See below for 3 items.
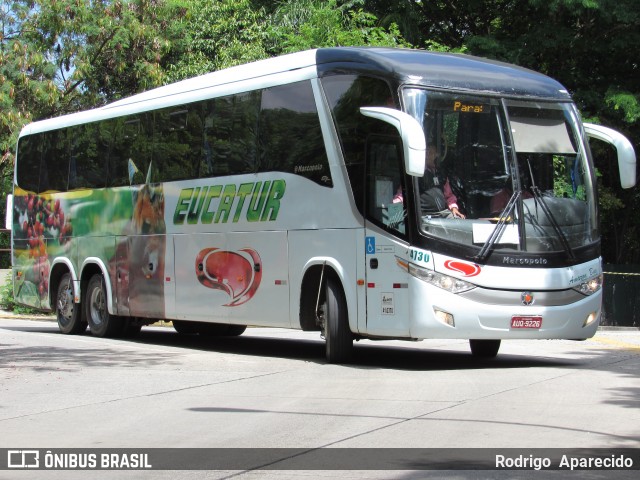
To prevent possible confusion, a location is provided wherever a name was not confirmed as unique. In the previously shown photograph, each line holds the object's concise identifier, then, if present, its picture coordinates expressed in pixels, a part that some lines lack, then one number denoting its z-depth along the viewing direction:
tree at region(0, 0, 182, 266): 34.03
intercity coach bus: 13.14
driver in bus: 13.15
